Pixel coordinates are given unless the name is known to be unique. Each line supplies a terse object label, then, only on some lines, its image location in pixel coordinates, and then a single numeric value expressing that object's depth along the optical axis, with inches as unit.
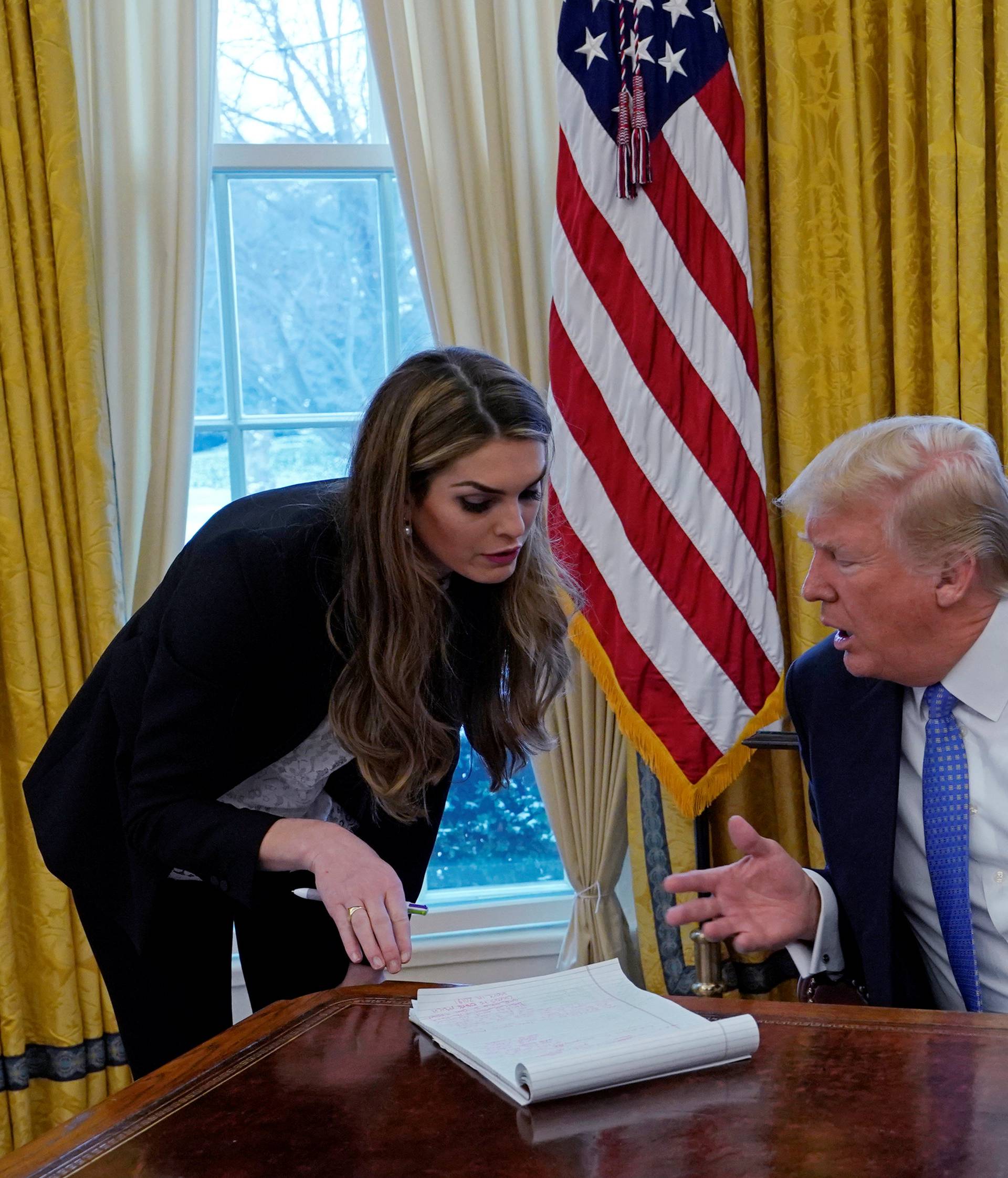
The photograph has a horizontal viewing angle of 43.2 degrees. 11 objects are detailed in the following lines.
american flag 121.1
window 139.3
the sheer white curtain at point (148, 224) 126.3
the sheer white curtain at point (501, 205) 129.1
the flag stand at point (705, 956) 117.1
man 71.5
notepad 48.0
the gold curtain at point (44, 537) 120.9
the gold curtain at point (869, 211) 127.4
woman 70.7
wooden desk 42.7
